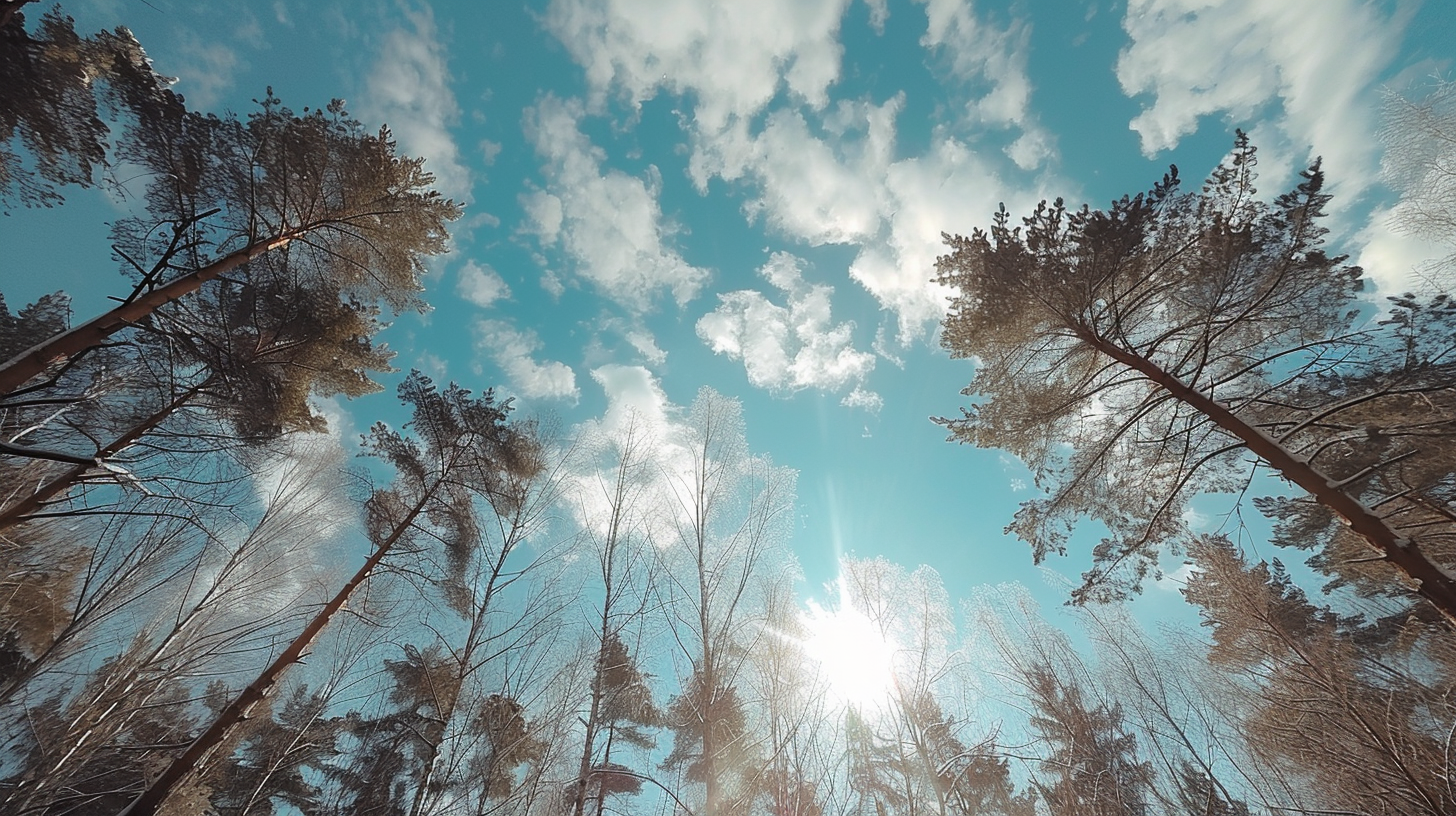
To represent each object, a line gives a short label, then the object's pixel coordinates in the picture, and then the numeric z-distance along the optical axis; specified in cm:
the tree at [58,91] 557
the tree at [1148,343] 567
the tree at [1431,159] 845
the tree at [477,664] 640
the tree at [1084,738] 844
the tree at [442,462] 780
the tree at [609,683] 693
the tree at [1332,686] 583
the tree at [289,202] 574
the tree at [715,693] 601
